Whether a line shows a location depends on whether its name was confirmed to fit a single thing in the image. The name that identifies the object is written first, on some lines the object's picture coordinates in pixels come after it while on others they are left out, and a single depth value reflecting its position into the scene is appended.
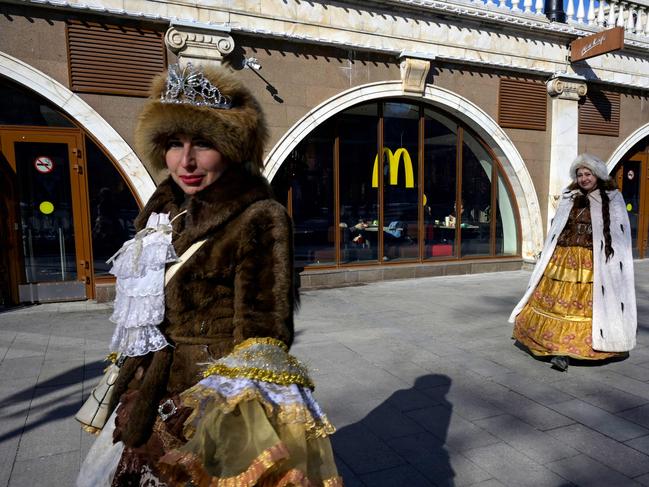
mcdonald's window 8.89
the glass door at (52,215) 6.99
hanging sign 9.04
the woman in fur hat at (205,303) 1.42
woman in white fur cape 4.52
